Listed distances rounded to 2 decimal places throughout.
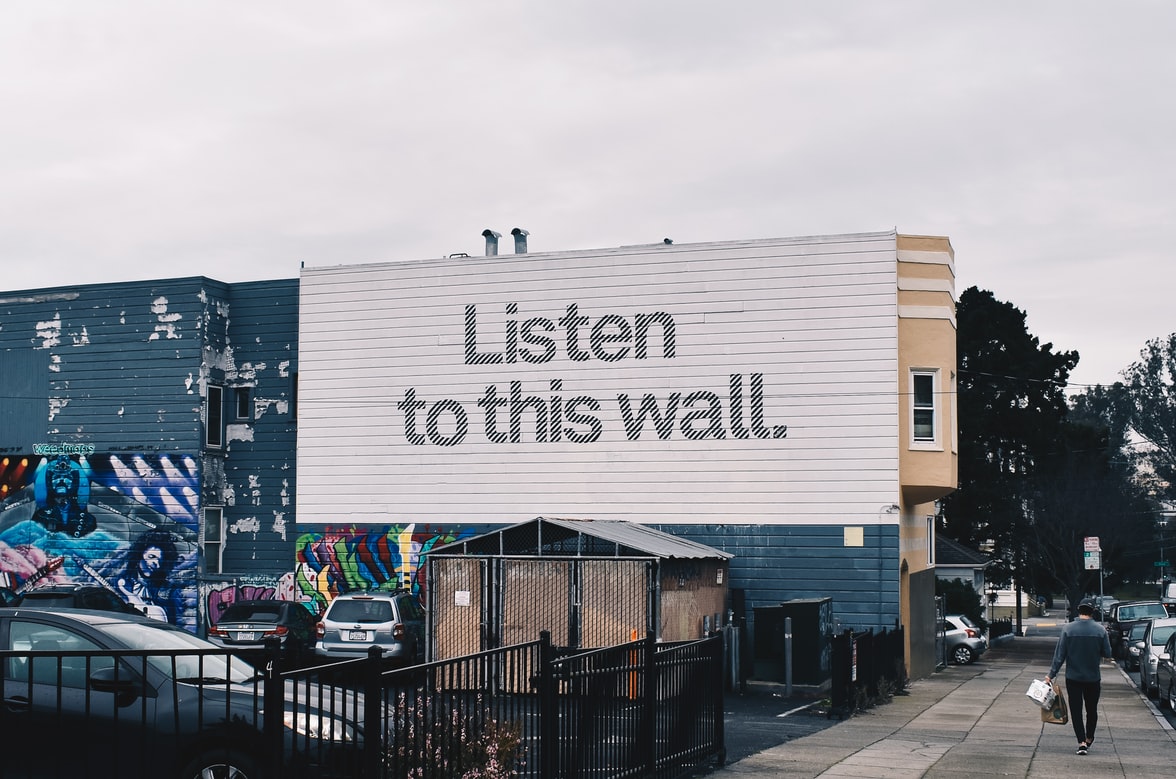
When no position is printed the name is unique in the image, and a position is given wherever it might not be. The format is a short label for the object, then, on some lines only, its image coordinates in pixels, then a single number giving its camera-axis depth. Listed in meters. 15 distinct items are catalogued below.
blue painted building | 31.38
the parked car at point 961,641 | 39.75
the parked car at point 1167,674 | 21.69
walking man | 15.91
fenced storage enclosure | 22.62
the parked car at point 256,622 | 24.48
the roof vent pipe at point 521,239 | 33.06
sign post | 42.75
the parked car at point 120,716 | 9.09
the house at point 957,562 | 52.12
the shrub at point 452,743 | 8.45
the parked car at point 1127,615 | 41.91
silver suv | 23.41
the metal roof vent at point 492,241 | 32.47
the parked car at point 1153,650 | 25.58
